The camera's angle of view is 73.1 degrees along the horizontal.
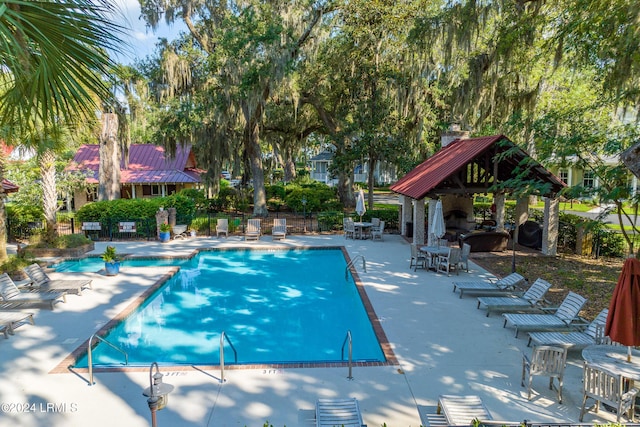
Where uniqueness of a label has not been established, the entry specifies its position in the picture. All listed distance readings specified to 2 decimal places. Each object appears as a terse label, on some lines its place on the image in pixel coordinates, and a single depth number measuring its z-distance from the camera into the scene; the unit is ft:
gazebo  45.44
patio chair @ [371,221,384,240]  60.34
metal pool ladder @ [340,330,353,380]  21.04
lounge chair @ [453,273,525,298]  34.01
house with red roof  92.12
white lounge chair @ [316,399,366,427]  15.92
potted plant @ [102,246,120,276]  41.22
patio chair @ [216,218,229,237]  63.10
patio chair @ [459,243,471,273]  42.17
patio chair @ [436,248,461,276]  41.34
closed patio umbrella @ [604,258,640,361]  15.87
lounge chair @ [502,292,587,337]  25.86
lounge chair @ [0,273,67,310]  31.35
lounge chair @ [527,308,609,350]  22.72
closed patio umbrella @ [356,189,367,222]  61.36
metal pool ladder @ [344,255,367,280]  42.71
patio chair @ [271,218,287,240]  61.52
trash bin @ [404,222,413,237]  62.78
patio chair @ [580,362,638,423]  16.97
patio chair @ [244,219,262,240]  61.29
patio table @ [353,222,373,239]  61.93
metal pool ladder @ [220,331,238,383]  20.95
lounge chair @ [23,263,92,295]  34.47
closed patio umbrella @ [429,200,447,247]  44.32
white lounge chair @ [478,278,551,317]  30.12
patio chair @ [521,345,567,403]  19.43
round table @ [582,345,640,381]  17.45
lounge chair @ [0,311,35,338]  26.48
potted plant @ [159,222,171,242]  59.16
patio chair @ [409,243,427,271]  43.58
